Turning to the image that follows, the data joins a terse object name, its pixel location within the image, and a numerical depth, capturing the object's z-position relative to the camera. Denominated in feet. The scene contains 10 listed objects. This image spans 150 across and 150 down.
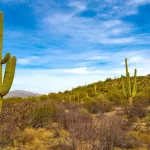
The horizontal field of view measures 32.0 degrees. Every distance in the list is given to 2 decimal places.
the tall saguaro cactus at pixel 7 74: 30.76
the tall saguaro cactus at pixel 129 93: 80.53
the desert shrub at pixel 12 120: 35.19
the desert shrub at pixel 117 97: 91.56
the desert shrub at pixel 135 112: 56.75
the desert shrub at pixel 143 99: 79.68
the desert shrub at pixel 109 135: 28.57
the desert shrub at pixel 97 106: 76.98
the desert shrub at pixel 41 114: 46.99
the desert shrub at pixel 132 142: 33.41
